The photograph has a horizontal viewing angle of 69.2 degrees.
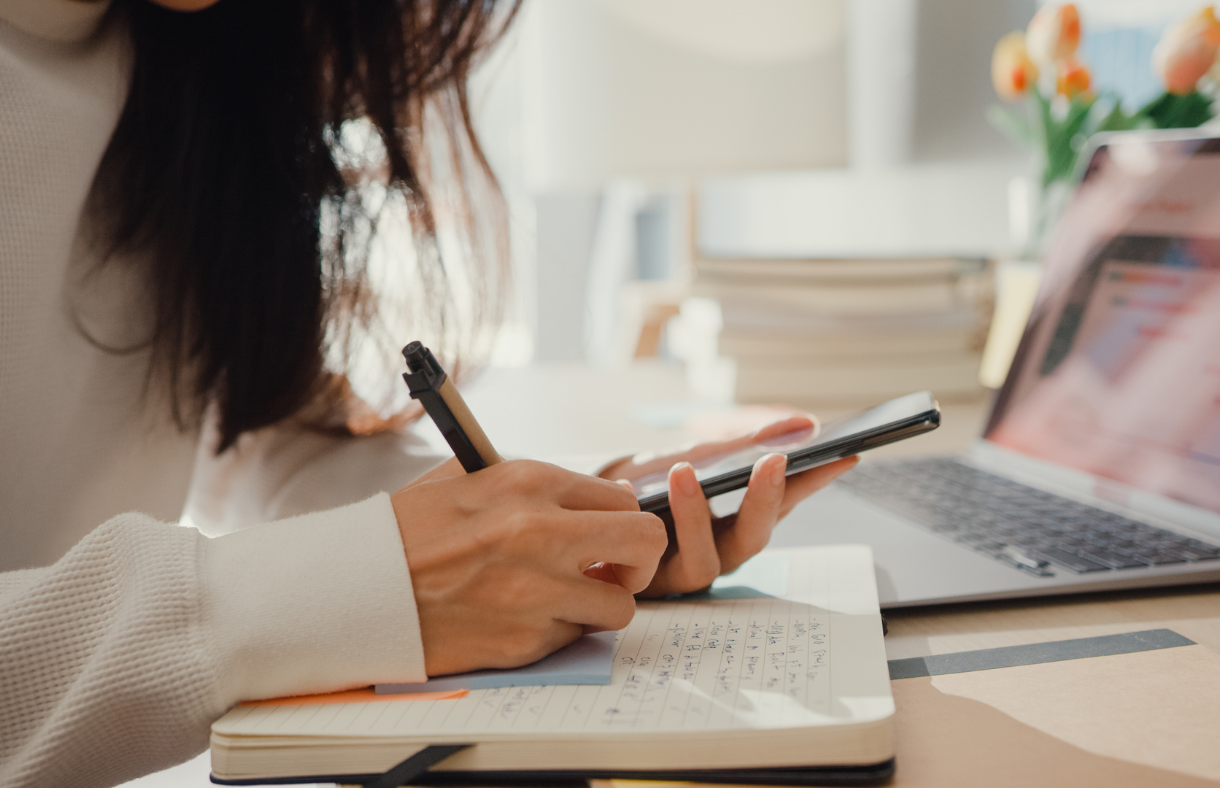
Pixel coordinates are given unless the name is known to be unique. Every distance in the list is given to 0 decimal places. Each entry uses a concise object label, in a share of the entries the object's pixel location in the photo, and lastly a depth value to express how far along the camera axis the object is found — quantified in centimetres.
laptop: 48
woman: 34
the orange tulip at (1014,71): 110
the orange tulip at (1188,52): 89
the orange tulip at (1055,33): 100
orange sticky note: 33
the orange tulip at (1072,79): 106
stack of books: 106
